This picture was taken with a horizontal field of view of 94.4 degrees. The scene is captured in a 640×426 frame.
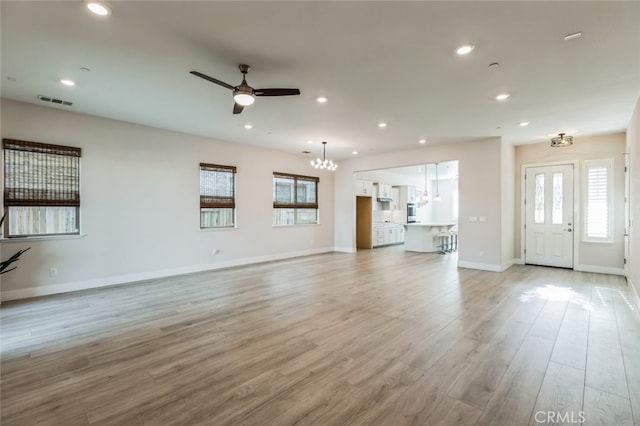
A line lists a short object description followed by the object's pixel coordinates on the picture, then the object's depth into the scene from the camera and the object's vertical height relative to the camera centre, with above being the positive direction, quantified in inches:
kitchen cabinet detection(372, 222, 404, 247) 441.4 -34.5
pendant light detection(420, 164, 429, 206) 442.0 +19.1
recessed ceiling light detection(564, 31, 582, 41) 109.3 +65.8
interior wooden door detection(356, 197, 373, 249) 432.8 -15.5
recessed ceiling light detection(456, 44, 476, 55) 117.9 +66.0
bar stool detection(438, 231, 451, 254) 398.6 -40.5
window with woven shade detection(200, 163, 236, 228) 270.7 +14.5
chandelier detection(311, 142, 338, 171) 286.0 +46.2
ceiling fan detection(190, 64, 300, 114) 131.3 +54.8
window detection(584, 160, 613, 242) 253.6 +10.8
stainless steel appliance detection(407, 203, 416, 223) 482.6 -0.4
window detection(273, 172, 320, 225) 335.6 +14.8
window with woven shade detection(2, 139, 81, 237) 182.1 +14.2
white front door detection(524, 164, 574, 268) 273.0 -3.5
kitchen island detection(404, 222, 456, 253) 390.3 -32.9
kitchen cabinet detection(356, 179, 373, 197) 404.5 +33.0
